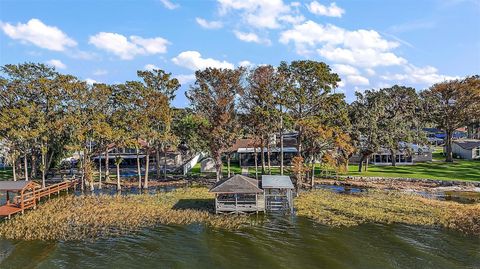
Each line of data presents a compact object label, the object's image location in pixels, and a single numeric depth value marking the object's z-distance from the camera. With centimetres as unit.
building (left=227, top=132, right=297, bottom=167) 6856
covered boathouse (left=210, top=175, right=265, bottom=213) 3544
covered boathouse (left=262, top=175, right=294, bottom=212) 3647
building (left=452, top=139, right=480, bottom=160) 7556
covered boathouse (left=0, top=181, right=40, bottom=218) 3538
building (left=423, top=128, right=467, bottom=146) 10795
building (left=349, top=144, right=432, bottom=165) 7062
